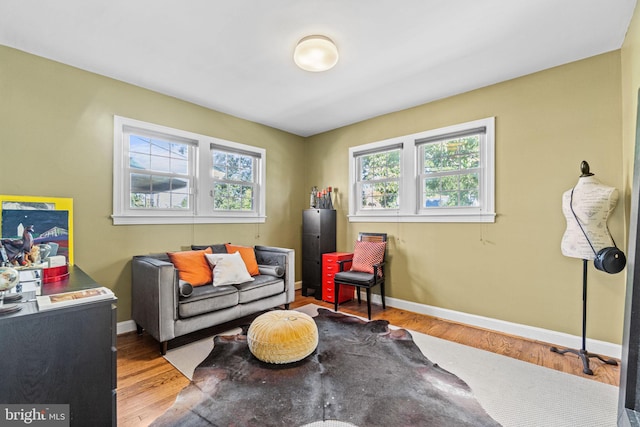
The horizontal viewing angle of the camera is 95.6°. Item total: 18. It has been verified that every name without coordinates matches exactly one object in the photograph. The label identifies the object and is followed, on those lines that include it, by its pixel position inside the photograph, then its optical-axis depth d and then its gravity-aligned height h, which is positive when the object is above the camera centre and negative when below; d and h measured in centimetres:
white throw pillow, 302 -60
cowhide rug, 172 -121
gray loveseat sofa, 252 -84
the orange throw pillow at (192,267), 295 -55
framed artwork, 240 -4
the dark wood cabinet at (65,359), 118 -63
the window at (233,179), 395 +49
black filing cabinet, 431 -45
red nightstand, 401 -89
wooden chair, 340 -78
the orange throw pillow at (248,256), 349 -52
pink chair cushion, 374 -56
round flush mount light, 229 +130
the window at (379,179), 402 +49
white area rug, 174 -123
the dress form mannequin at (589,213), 223 +0
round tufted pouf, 226 -100
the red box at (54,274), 183 -39
